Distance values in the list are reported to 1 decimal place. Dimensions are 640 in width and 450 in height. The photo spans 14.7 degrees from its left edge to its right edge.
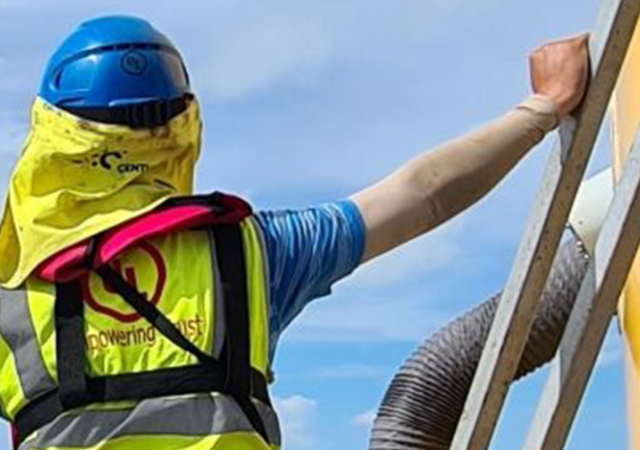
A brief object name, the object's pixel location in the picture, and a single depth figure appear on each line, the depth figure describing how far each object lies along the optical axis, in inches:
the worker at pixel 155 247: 174.8
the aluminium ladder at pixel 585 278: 172.4
